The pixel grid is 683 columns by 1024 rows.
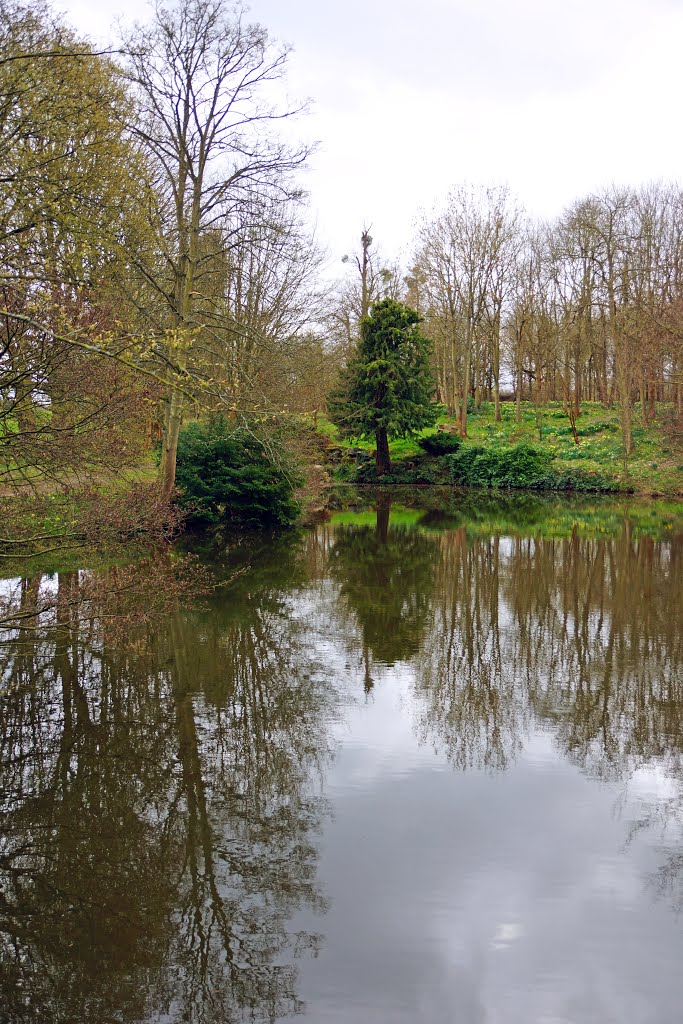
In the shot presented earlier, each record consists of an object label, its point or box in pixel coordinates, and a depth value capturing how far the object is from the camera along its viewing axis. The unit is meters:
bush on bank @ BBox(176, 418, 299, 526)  20.28
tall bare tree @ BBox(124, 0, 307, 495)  18.78
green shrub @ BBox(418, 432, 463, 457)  37.47
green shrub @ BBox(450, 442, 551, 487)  34.94
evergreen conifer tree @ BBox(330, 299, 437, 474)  34.75
